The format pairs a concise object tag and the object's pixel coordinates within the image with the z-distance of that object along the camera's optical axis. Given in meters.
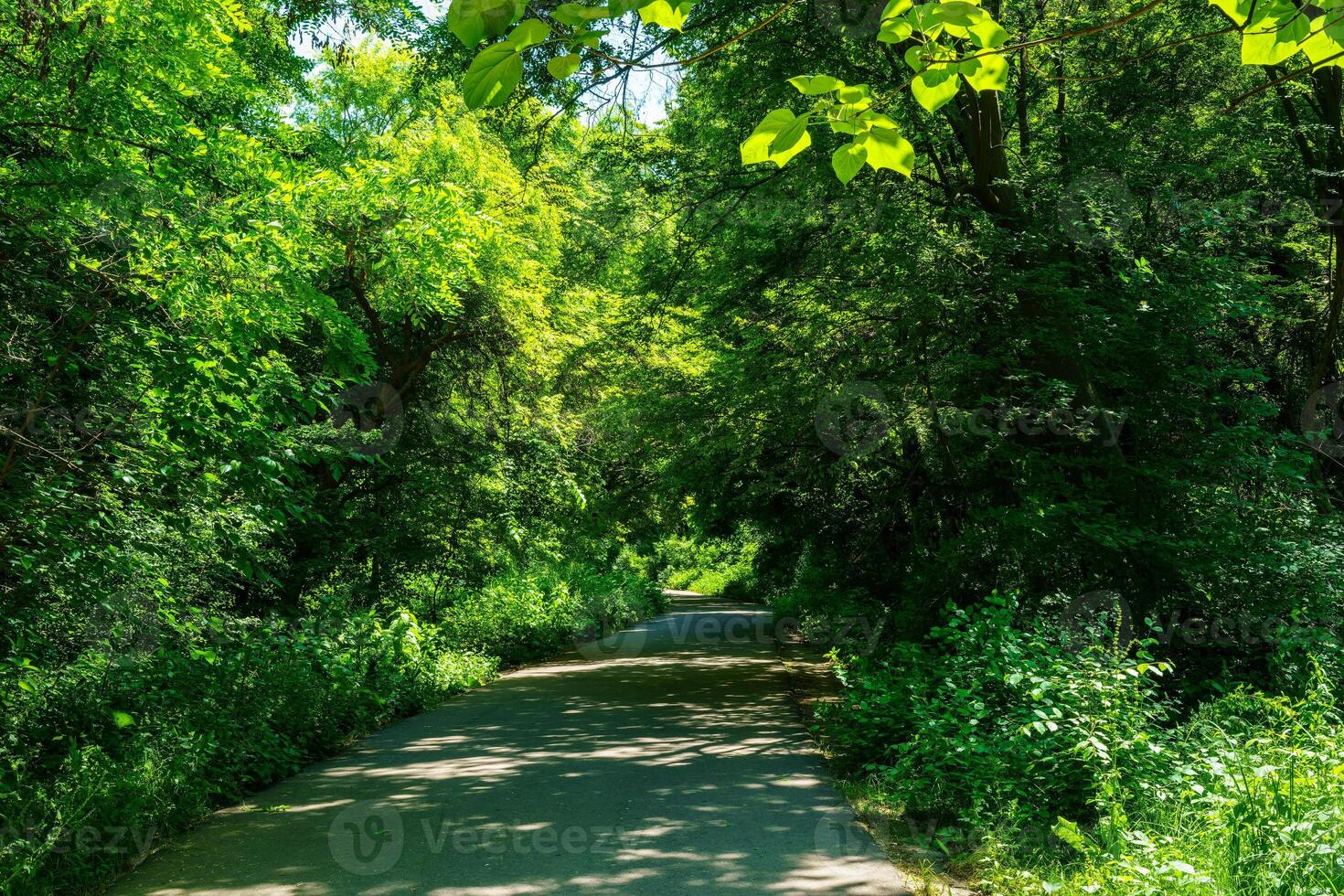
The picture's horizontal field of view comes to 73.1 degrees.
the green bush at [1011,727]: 5.42
